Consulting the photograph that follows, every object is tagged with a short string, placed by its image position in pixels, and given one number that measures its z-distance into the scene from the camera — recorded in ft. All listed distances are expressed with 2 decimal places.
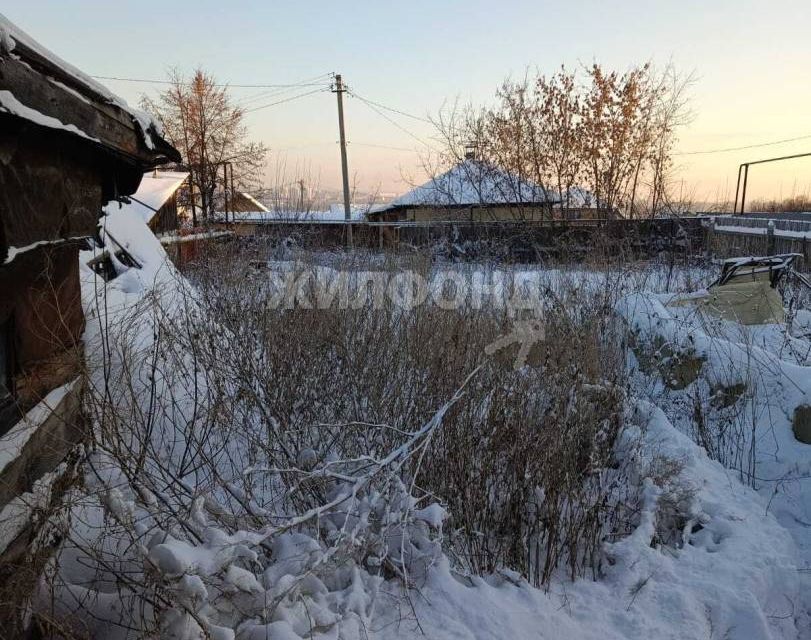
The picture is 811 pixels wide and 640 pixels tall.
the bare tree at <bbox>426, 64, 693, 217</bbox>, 52.29
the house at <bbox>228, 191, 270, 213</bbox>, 83.16
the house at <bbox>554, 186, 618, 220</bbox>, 53.98
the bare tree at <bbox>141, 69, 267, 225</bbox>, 89.04
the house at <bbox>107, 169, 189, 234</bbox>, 31.19
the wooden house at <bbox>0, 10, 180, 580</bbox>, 5.34
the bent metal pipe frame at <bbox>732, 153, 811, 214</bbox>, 57.42
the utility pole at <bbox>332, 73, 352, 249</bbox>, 78.40
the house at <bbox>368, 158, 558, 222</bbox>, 56.44
